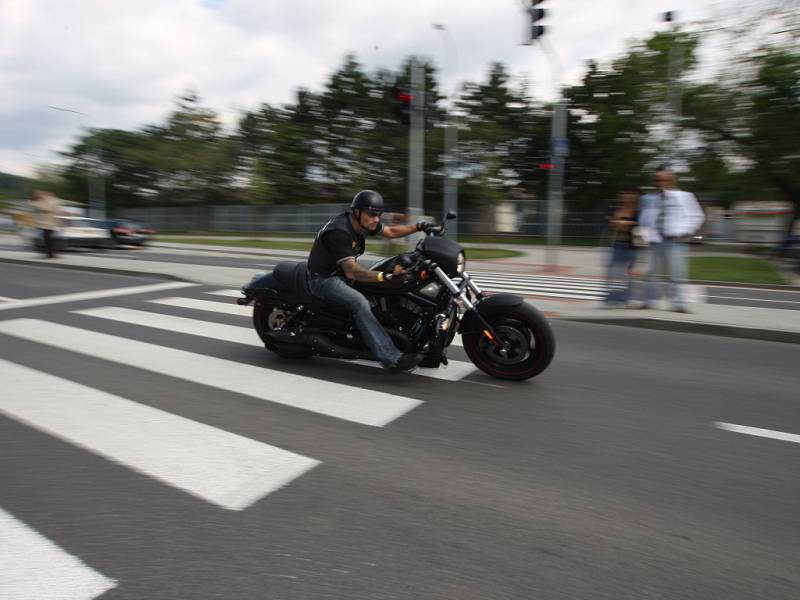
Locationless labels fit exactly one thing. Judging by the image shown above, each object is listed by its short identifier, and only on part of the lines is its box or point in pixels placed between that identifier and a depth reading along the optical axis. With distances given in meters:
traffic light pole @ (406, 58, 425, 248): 14.65
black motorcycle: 4.86
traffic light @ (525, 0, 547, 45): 11.73
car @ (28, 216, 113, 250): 19.95
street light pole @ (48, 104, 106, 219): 55.62
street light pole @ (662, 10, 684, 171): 24.53
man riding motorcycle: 4.89
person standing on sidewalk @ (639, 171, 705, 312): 8.13
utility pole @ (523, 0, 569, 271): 14.80
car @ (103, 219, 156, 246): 22.09
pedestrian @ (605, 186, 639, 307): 8.75
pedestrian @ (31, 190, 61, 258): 15.02
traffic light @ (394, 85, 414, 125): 14.37
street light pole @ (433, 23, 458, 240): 22.10
